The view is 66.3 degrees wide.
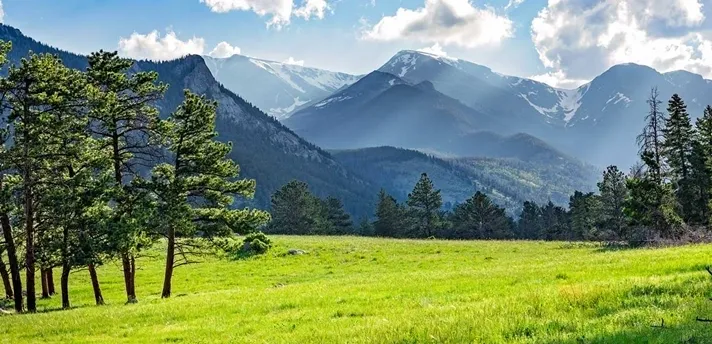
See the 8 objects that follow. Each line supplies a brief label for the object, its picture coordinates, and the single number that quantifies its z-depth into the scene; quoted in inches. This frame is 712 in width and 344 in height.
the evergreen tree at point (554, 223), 4274.1
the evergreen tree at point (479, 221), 4183.1
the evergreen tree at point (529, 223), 4867.1
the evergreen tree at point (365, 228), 4639.5
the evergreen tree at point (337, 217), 4640.8
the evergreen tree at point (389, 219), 4276.6
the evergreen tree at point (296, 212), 4146.2
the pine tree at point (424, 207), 4133.9
